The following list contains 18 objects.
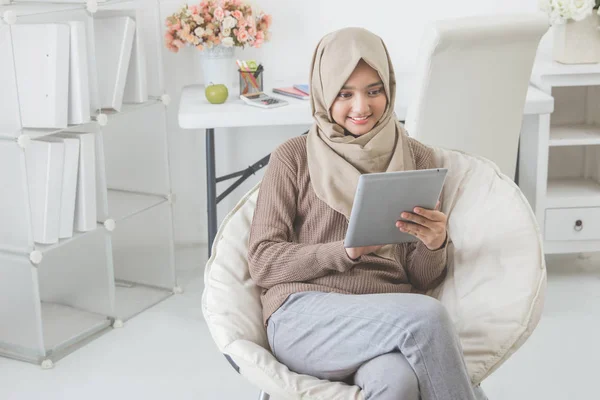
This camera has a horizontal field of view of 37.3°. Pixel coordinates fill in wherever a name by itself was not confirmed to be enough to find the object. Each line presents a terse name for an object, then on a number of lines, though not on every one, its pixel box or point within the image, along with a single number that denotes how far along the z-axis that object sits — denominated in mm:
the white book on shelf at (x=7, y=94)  2512
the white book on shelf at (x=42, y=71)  2600
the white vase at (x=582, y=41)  3105
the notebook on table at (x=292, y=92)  3053
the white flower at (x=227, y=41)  3049
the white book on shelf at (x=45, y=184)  2639
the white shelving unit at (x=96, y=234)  2680
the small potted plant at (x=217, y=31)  3057
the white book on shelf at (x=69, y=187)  2717
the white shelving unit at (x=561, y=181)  3059
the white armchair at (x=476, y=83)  2477
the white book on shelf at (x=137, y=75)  2969
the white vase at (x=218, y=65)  3109
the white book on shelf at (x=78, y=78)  2646
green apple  2984
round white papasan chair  1688
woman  1648
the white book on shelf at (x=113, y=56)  2906
